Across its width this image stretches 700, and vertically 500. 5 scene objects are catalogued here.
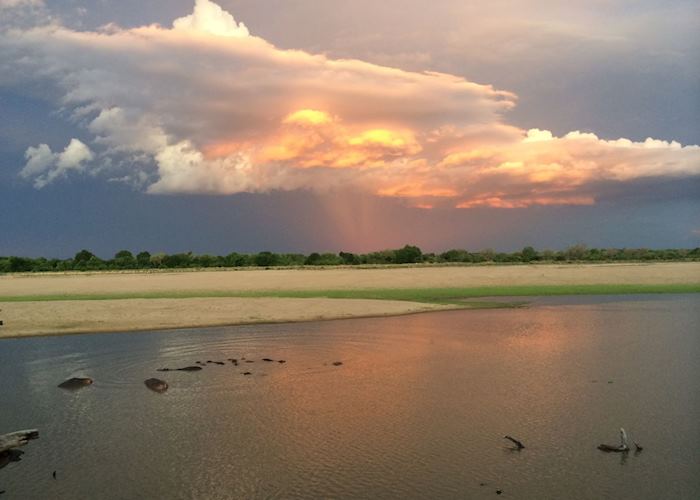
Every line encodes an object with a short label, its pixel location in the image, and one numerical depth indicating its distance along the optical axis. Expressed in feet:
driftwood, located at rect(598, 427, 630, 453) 46.03
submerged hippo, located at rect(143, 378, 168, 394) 68.03
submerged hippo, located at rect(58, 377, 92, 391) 70.33
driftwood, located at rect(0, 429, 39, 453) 47.50
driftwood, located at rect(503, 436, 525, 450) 46.45
